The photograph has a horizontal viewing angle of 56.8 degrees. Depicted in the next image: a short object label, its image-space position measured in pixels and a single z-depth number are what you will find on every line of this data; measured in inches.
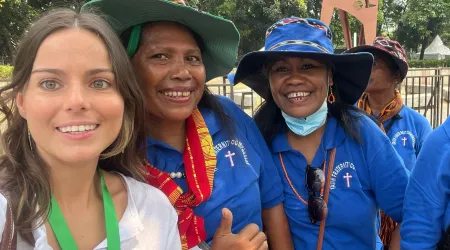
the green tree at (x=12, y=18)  830.0
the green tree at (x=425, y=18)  1317.7
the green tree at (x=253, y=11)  1060.5
